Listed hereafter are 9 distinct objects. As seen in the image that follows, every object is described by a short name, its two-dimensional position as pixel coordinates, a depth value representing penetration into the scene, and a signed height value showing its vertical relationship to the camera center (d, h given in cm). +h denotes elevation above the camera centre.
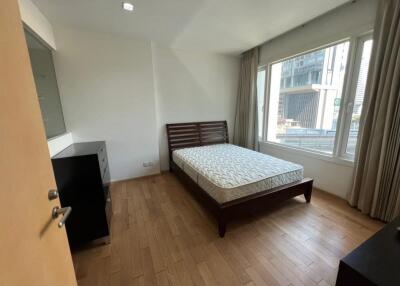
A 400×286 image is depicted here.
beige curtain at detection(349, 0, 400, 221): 185 -22
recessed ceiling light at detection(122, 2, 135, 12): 203 +124
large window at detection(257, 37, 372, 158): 237 +15
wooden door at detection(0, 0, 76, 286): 54 -24
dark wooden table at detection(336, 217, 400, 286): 83 -81
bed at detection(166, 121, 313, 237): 191 -89
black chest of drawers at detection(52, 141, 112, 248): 162 -79
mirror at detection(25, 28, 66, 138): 208 +36
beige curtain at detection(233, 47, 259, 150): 376 +14
